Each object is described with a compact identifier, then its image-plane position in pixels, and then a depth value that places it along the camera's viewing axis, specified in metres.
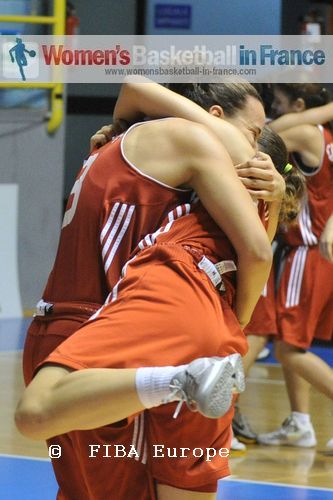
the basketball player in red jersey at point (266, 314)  9.62
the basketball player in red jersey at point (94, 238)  5.17
